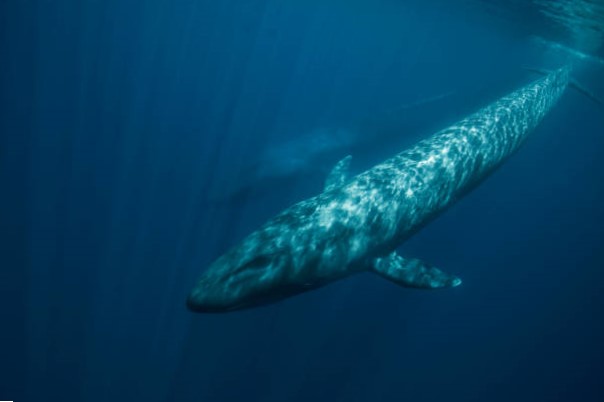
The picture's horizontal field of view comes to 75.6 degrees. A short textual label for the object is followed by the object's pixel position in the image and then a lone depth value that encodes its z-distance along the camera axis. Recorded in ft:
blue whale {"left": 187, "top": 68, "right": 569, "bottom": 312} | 14.44
